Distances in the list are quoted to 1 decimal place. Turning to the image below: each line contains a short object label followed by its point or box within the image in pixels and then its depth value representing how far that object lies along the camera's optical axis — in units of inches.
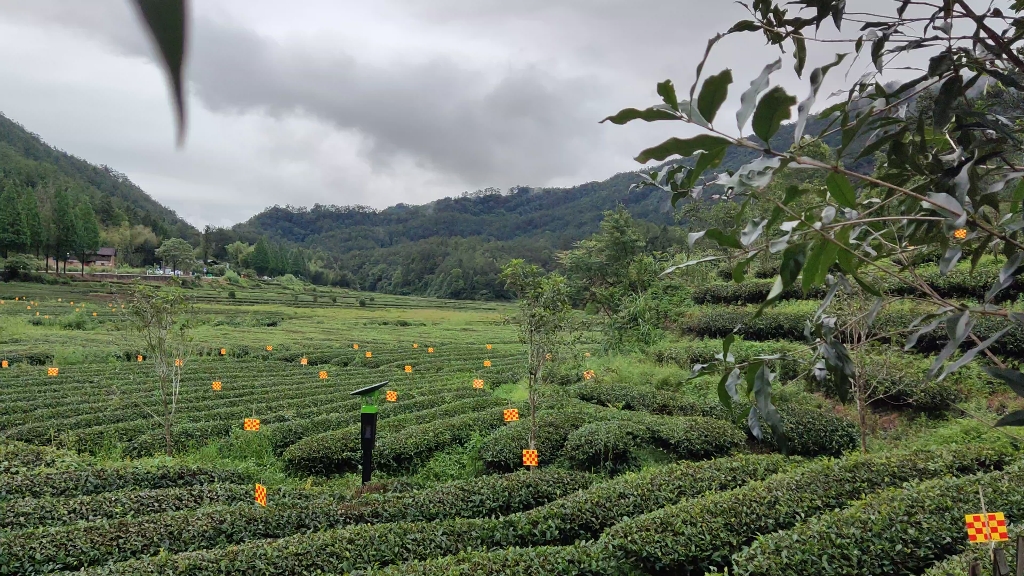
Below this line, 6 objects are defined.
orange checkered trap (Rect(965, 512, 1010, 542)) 114.7
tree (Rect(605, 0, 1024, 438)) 35.7
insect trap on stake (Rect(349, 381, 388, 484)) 249.9
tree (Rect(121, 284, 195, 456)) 305.4
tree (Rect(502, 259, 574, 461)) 289.0
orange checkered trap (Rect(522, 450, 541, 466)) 259.0
